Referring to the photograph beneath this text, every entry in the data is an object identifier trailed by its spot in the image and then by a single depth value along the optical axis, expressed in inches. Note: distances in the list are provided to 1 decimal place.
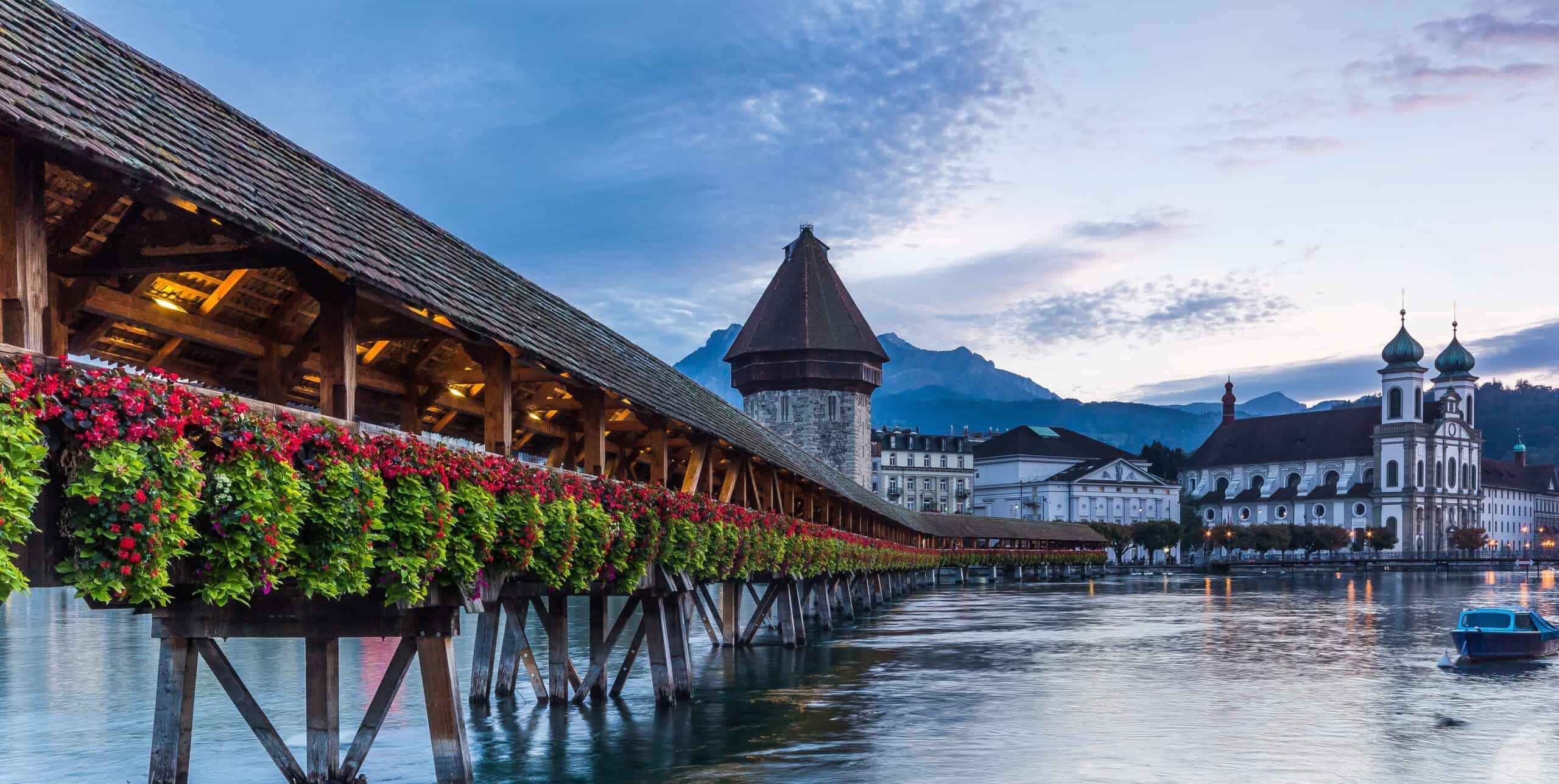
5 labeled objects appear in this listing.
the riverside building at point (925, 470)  6131.9
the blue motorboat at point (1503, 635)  1405.0
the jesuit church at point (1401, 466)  7249.0
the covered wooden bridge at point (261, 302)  399.9
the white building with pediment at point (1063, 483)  6437.0
